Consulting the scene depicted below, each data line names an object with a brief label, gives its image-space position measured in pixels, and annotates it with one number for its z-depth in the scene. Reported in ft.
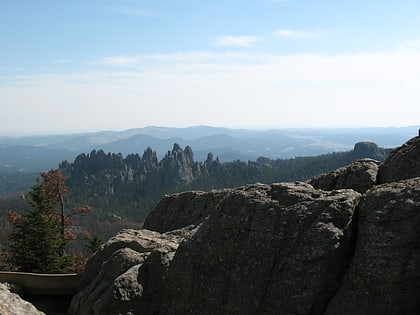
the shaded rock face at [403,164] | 50.88
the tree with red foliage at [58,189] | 128.57
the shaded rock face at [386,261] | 29.09
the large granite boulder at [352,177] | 57.21
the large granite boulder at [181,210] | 70.13
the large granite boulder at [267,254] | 32.55
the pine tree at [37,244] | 95.04
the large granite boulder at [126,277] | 41.60
